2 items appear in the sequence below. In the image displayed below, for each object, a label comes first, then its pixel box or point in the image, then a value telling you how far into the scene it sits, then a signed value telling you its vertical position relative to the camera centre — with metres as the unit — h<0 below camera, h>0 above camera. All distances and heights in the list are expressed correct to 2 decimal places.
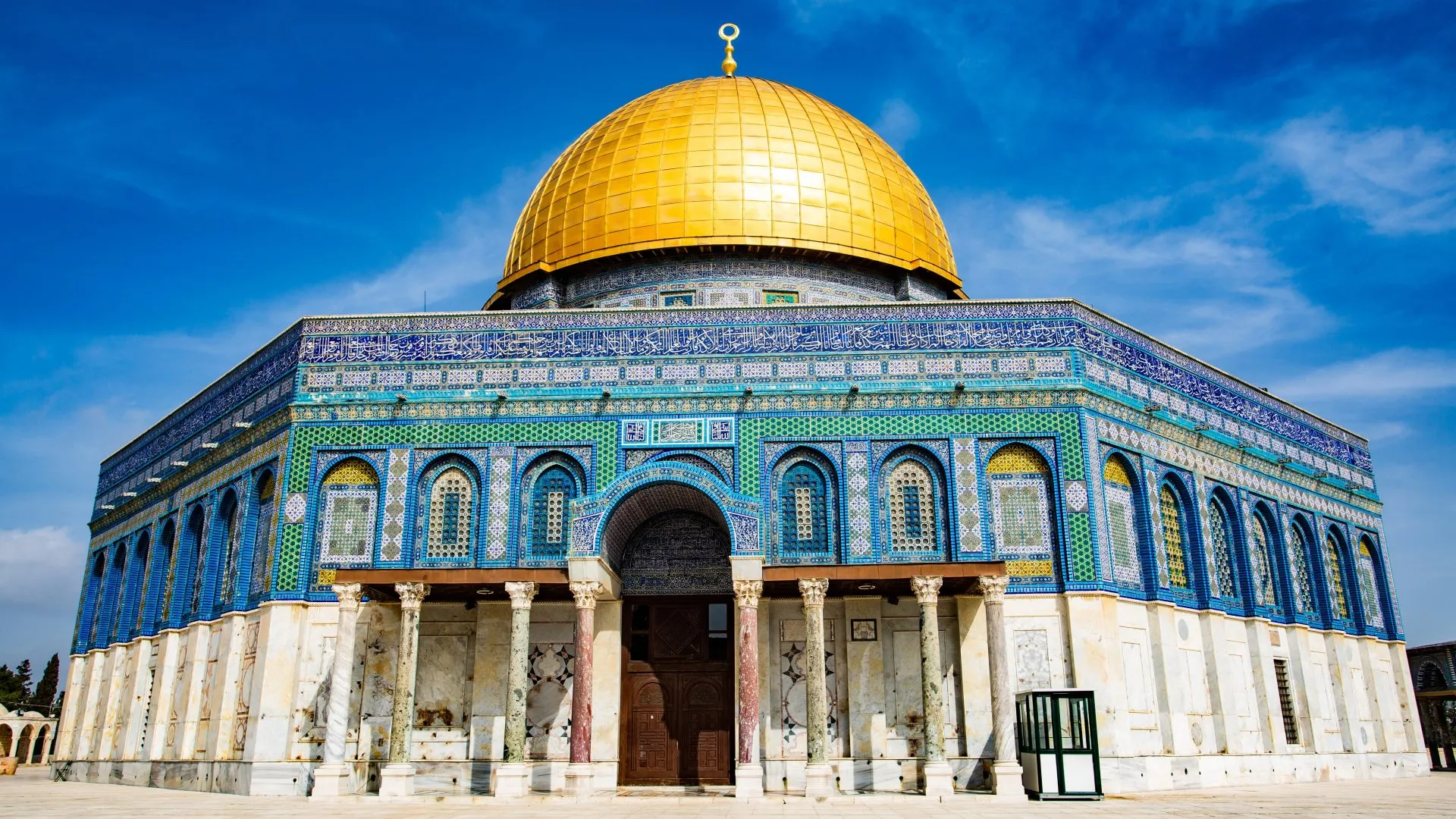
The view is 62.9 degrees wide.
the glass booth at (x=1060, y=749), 15.61 +0.36
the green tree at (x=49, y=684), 50.50 +4.35
